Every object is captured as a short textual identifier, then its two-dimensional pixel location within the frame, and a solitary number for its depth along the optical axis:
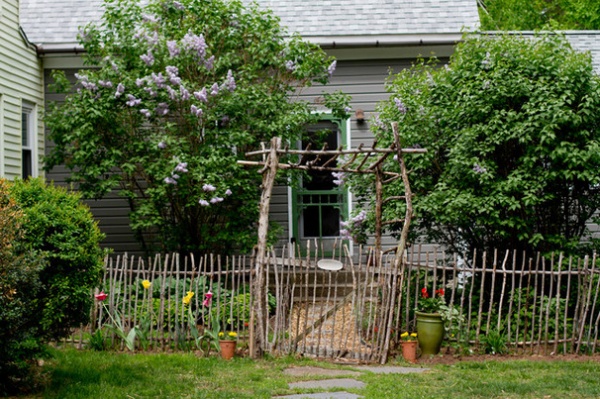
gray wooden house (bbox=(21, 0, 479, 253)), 12.59
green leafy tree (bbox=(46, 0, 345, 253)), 10.58
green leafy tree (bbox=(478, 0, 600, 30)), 21.38
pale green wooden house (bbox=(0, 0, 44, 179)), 11.32
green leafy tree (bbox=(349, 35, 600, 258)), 9.04
